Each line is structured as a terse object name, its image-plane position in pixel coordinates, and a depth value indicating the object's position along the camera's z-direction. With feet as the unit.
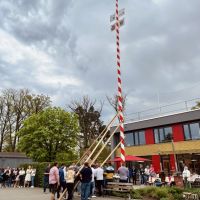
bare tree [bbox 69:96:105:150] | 155.44
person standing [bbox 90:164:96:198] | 48.60
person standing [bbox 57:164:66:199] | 47.20
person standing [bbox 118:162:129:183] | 49.66
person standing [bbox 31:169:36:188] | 77.10
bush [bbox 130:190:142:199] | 44.12
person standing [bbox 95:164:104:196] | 49.01
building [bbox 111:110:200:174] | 88.48
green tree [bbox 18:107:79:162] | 107.45
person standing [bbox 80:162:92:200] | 39.75
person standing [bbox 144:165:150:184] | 78.30
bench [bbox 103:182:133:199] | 45.16
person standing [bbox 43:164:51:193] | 62.03
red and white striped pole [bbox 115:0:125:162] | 46.57
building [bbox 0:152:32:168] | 129.18
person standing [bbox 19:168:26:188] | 81.50
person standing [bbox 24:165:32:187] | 77.46
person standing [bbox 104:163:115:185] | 54.59
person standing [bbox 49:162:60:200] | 42.46
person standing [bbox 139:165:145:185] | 81.34
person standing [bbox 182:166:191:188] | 61.05
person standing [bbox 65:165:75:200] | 42.57
